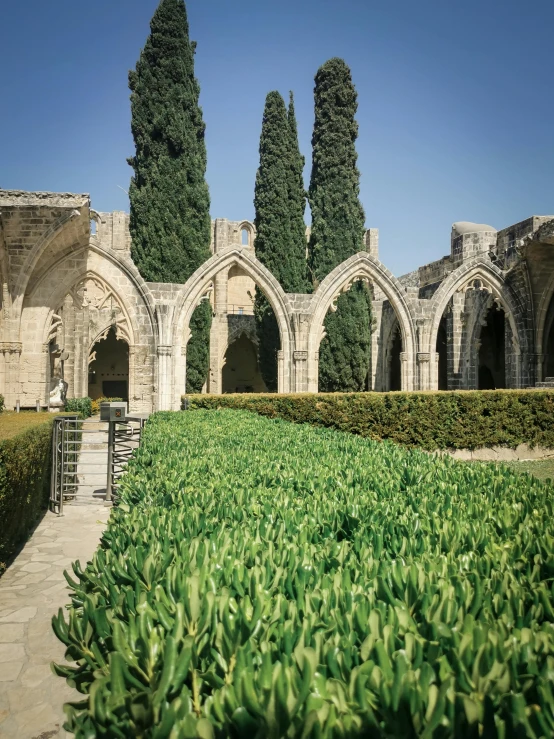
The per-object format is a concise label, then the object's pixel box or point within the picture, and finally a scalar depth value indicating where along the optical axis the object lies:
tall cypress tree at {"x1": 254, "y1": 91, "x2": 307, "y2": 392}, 20.25
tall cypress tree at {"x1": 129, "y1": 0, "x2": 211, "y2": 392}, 18.97
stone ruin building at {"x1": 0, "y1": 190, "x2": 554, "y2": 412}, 11.74
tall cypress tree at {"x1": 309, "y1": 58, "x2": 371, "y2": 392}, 19.28
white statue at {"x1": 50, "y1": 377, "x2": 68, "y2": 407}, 12.62
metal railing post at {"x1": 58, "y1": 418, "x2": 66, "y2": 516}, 6.93
